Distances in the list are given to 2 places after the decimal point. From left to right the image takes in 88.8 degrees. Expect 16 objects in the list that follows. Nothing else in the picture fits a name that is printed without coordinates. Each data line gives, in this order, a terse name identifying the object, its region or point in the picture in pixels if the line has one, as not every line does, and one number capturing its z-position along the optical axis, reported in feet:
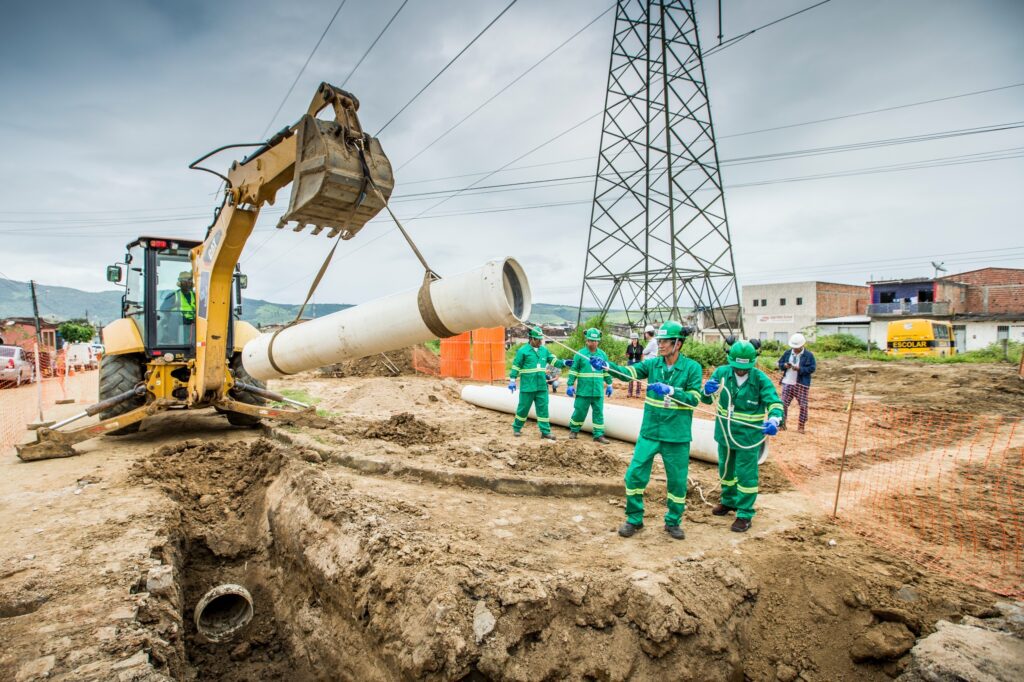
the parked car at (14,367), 53.36
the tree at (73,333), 110.32
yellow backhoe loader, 14.26
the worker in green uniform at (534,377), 26.11
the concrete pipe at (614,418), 22.09
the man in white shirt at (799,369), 28.48
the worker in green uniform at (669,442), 14.32
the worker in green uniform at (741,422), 14.83
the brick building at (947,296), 116.88
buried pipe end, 12.94
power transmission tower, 53.93
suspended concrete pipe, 12.73
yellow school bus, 75.25
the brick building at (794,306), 131.75
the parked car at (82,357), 82.53
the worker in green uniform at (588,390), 24.82
